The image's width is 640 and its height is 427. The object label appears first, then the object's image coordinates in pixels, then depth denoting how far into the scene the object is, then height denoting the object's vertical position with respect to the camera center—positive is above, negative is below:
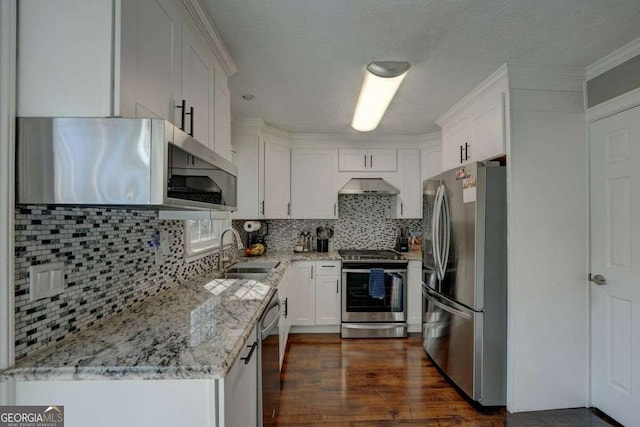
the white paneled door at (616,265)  1.78 -0.30
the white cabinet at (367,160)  3.65 +0.75
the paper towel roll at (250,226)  3.35 -0.11
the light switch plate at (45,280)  0.92 -0.22
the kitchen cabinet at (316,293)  3.29 -0.88
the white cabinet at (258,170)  3.17 +0.55
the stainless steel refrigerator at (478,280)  2.03 -0.45
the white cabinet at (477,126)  2.10 +0.79
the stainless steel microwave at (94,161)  0.86 +0.17
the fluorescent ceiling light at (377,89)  1.89 +0.97
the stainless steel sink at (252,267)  2.52 -0.45
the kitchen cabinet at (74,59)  0.87 +0.48
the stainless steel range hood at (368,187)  3.60 +0.39
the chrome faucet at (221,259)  2.14 -0.33
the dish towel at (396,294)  3.25 -0.87
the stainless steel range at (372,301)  3.23 -0.95
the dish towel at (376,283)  3.20 -0.73
